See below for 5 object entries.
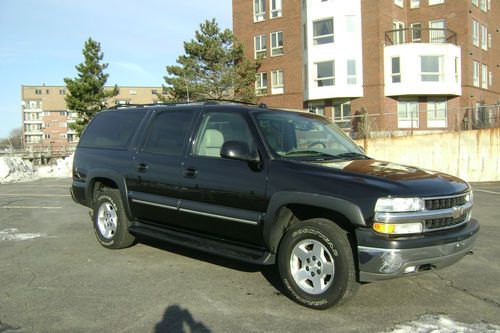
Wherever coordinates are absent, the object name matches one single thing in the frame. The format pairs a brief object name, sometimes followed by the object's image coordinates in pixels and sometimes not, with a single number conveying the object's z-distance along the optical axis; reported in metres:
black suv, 4.23
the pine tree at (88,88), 39.12
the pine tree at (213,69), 34.44
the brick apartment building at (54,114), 113.50
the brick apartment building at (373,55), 31.59
